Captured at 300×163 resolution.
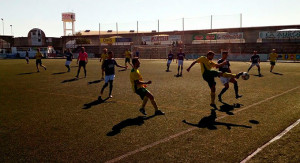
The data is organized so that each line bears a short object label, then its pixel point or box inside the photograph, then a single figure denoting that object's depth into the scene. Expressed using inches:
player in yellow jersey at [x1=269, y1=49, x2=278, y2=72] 893.4
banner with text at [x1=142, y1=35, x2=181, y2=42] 2363.4
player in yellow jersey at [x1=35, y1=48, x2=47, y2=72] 958.4
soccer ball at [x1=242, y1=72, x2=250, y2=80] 349.4
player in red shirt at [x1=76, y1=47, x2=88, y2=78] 745.6
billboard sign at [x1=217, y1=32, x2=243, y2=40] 2059.5
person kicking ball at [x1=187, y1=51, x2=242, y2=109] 366.9
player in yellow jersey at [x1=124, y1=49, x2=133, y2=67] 1083.7
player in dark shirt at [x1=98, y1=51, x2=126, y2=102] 450.3
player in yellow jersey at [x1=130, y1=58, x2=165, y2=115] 314.8
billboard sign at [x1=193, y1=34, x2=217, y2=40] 2117.4
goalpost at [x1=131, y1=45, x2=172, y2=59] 2261.3
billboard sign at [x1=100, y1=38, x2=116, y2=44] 2603.3
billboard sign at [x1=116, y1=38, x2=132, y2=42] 2561.5
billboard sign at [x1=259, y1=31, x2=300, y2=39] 1825.8
